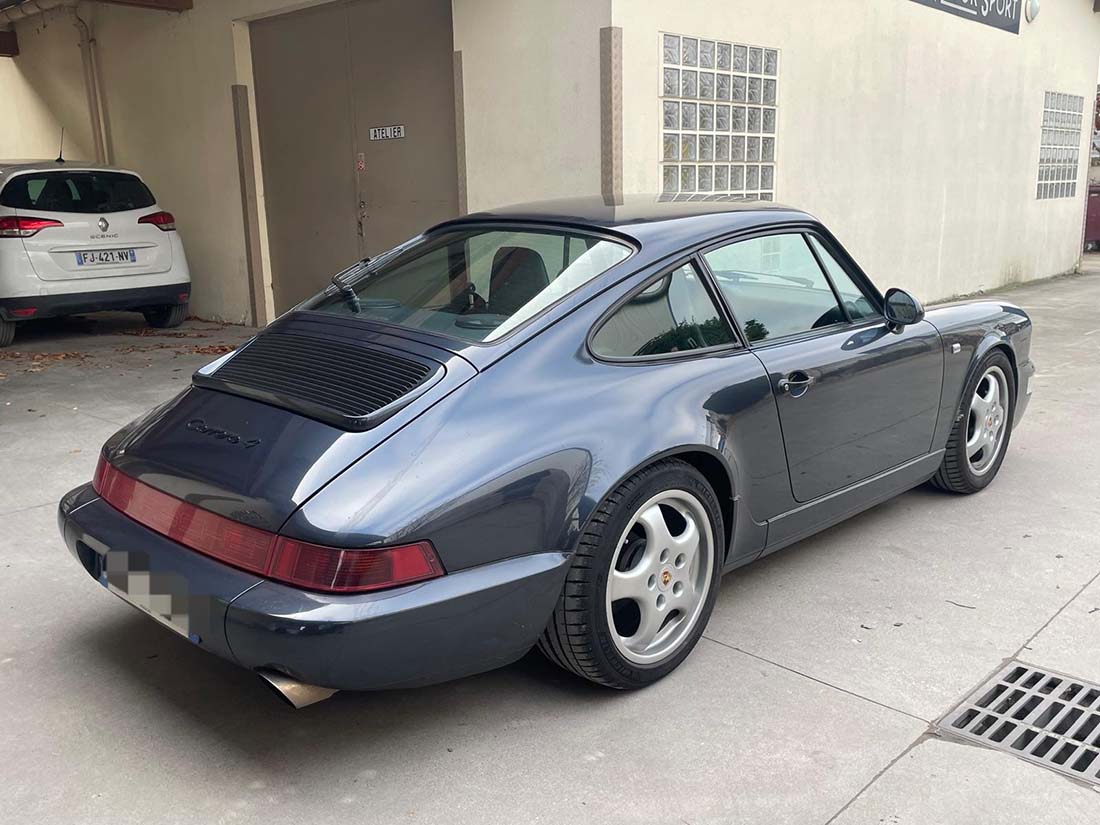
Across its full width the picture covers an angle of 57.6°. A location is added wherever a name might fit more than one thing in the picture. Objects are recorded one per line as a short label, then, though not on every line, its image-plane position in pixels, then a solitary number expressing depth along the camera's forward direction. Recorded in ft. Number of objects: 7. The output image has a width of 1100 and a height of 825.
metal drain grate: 8.84
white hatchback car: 27.94
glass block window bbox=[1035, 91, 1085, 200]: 45.73
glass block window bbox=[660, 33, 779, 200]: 24.93
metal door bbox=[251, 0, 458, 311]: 28.09
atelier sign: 29.17
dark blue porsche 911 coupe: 7.98
